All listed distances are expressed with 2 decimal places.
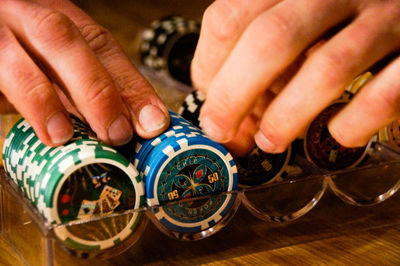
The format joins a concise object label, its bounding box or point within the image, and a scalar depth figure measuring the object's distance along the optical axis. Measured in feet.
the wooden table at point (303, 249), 1.19
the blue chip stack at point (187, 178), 1.19
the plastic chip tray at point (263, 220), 1.16
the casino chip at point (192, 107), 1.41
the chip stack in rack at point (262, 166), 1.31
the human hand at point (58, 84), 1.17
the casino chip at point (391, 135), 1.45
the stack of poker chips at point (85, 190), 1.13
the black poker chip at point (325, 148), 1.38
